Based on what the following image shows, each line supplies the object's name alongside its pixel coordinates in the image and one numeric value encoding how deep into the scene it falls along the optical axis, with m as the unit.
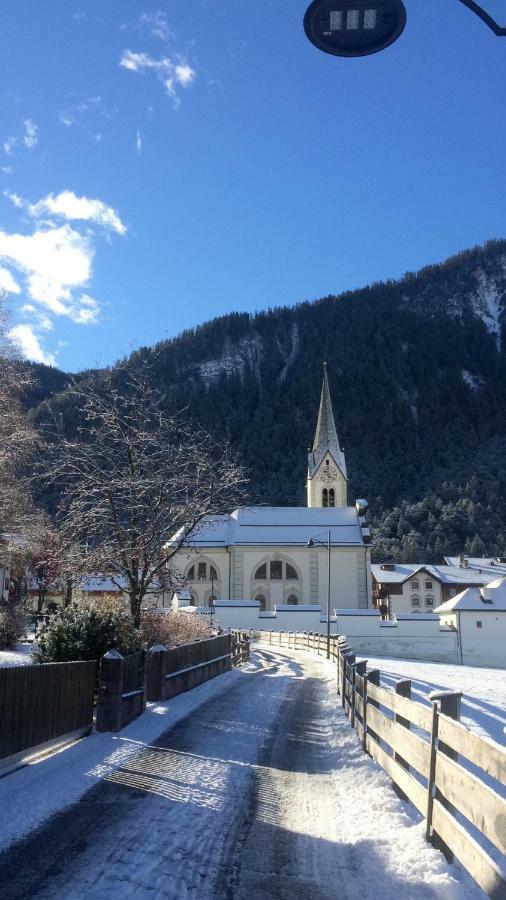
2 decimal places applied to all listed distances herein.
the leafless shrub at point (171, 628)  20.03
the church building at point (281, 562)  62.78
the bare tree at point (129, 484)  19.22
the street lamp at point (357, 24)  5.69
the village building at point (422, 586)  83.50
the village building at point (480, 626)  47.22
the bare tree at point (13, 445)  21.30
